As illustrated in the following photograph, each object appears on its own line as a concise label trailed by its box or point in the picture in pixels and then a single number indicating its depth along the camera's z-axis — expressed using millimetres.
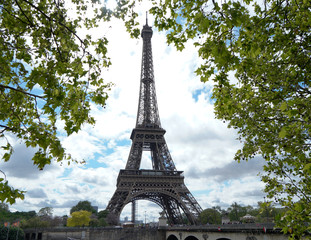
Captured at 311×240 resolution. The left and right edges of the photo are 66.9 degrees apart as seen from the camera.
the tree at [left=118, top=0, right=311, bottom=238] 4622
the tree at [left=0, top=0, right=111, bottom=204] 4918
